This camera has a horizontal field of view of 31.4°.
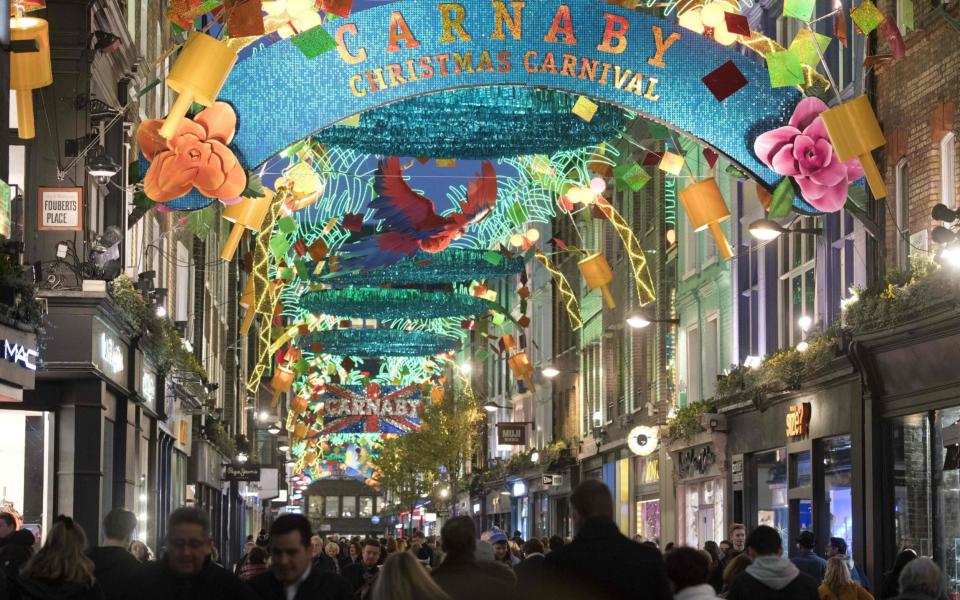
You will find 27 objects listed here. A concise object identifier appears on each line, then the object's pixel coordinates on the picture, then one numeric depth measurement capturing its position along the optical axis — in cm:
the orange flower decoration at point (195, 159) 1883
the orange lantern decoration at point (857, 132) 1852
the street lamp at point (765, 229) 2281
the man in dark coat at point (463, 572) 862
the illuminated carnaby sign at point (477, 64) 2005
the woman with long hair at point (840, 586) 1422
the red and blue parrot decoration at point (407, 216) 3009
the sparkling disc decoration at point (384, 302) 3900
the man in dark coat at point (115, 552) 1002
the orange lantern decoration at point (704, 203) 2044
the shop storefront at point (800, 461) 2650
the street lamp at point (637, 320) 3161
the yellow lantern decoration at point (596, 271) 2755
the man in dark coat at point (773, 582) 1070
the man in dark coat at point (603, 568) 842
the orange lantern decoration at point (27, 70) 1727
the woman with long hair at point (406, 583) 708
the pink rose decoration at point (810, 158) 1972
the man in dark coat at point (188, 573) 793
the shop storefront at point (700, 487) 3488
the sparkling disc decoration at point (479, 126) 2233
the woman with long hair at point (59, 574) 892
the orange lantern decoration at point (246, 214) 2019
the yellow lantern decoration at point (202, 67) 1698
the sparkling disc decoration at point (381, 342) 4672
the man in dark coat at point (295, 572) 834
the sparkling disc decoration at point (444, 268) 3488
